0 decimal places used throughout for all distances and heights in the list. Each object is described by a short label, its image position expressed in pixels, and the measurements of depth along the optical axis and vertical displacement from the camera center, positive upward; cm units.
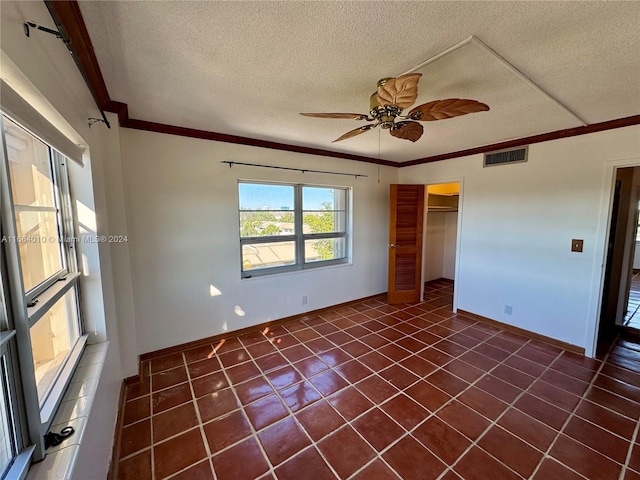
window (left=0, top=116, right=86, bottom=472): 84 -32
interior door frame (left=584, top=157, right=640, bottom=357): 254 -32
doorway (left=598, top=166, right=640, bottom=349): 309 -53
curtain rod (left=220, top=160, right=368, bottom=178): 296 +59
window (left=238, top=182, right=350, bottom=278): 322 -15
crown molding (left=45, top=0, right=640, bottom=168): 115 +84
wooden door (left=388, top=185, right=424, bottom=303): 410 -43
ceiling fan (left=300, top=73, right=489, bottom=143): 136 +62
